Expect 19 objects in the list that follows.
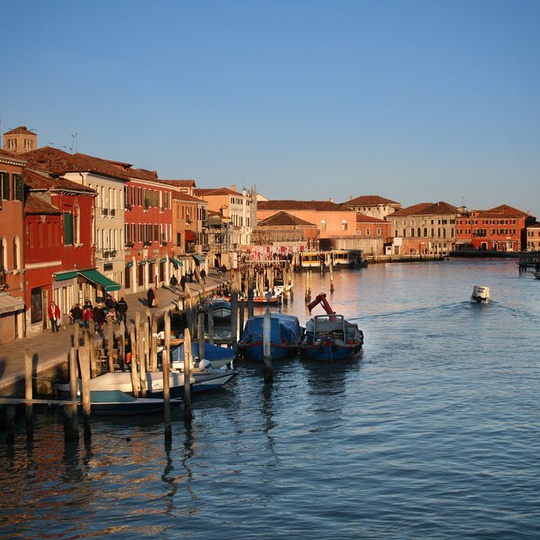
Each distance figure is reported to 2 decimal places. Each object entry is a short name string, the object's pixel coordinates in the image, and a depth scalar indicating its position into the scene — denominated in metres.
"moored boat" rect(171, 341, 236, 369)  30.44
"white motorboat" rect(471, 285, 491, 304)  64.56
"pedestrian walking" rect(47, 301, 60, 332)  34.28
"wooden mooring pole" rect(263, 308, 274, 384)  31.19
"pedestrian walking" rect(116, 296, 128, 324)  37.59
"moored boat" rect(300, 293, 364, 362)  36.31
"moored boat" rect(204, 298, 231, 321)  51.22
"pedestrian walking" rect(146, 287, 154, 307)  46.10
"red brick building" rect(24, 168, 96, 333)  34.09
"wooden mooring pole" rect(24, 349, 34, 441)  22.06
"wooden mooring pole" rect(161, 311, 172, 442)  22.98
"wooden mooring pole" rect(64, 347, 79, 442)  22.35
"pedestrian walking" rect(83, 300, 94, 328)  34.16
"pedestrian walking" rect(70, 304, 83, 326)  35.25
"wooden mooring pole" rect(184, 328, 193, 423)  24.25
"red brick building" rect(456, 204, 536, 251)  166.75
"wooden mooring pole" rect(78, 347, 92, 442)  22.11
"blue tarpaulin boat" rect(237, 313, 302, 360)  36.50
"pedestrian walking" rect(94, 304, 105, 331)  35.72
